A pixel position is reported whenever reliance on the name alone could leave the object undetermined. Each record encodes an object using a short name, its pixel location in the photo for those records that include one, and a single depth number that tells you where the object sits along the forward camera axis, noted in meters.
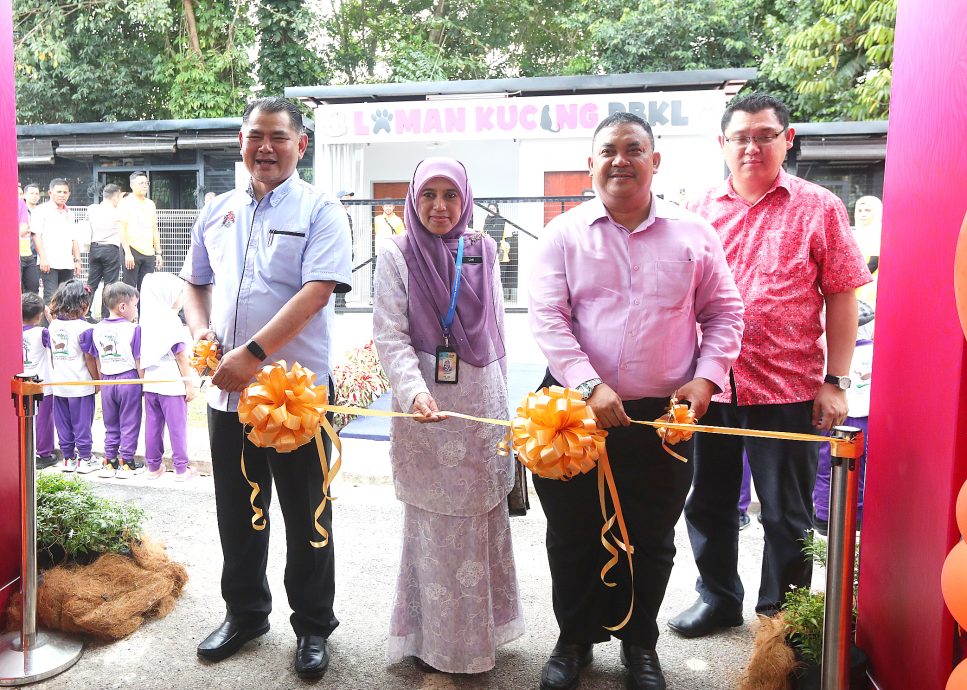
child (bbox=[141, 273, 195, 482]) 5.39
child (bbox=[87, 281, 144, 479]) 5.51
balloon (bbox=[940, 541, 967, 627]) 1.73
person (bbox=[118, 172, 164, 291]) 10.72
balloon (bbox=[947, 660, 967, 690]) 1.73
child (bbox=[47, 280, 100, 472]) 5.71
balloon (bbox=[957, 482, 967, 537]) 1.72
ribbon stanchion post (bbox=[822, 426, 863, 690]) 2.13
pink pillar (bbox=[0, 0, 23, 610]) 3.18
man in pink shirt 2.60
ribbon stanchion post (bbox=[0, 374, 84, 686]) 2.89
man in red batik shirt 2.99
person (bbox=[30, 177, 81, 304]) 9.83
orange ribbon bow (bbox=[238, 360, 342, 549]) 2.46
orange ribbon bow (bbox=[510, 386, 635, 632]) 2.27
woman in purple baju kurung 2.73
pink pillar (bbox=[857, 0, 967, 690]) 2.09
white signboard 12.42
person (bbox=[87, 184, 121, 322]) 10.61
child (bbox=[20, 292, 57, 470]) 5.79
